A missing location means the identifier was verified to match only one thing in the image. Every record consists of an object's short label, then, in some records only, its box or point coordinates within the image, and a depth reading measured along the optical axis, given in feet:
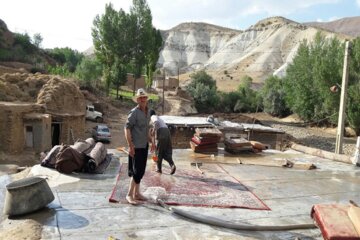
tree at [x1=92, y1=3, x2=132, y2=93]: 163.94
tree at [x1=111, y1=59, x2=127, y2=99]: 159.33
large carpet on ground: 19.31
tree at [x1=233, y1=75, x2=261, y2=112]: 165.48
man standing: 18.66
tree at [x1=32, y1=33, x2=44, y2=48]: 274.36
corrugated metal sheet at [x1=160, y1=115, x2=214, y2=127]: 61.67
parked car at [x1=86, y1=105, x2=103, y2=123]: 120.37
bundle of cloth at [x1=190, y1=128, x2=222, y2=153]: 35.99
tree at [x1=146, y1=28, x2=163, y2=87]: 168.17
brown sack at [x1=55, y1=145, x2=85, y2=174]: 23.67
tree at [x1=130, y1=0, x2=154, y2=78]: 165.07
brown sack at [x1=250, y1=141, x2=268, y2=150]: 37.61
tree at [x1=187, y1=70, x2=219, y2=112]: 156.15
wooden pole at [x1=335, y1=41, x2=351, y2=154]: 47.95
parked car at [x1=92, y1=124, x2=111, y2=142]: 92.80
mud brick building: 72.49
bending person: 25.85
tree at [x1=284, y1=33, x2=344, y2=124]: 113.50
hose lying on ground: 15.92
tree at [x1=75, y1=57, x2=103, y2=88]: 166.89
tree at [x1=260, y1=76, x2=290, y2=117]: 156.46
